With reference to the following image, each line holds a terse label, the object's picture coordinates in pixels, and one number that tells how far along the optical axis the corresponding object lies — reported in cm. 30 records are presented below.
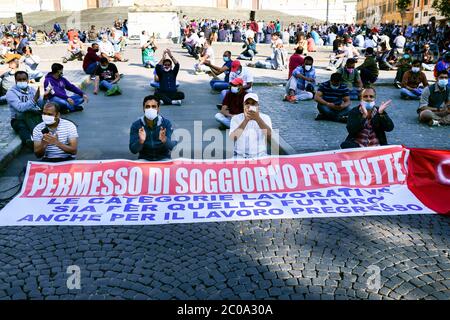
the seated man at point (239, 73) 1027
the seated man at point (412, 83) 1224
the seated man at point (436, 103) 951
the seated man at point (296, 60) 1355
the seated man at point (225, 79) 1271
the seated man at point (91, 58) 1512
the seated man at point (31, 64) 1421
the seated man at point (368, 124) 671
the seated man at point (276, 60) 1828
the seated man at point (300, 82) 1177
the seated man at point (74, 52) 2092
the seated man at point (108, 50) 1888
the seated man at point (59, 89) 948
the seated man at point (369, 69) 1377
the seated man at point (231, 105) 895
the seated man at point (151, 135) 648
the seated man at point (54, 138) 630
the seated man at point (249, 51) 2053
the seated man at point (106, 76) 1288
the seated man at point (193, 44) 2166
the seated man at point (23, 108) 802
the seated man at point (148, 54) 1775
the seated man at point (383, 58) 1850
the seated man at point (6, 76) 1124
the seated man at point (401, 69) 1394
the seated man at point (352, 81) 1187
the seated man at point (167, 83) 1147
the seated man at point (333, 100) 974
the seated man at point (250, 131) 658
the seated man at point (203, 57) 1638
